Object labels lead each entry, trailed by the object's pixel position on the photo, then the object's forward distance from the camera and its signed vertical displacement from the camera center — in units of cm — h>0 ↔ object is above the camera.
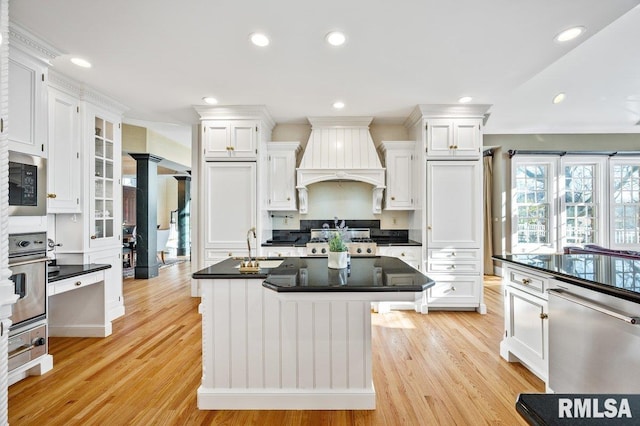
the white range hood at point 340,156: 419 +89
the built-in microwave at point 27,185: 220 +26
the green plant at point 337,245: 207 -21
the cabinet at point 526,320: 208 -83
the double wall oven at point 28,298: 219 -65
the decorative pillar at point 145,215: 588 +4
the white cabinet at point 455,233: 387 -24
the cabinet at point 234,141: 395 +103
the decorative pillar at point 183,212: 898 +14
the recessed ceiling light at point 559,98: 441 +182
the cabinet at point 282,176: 432 +60
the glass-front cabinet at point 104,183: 337 +42
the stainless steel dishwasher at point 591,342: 143 -71
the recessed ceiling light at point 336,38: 232 +146
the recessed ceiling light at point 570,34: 227 +146
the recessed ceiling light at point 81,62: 276 +150
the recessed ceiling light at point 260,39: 235 +147
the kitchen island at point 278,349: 194 -90
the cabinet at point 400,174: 424 +61
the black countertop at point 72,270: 268 -54
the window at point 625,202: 566 +25
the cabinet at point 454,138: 388 +104
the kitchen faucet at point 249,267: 200 -36
